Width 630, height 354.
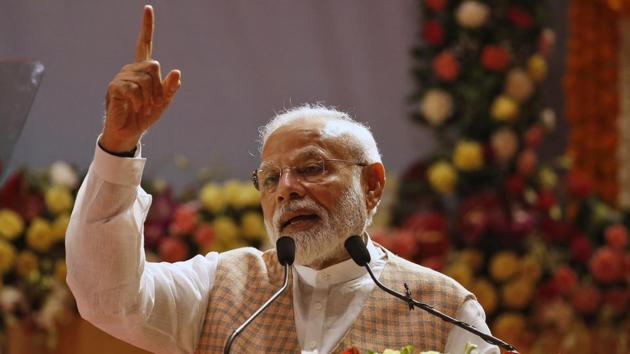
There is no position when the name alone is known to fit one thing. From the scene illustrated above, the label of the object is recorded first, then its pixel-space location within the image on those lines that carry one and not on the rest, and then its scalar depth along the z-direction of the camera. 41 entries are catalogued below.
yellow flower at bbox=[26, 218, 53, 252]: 11.27
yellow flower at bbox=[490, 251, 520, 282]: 12.26
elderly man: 6.40
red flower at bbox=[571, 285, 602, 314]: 12.48
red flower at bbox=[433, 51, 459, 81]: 13.44
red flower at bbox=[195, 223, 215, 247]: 11.62
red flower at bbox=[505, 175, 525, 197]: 13.08
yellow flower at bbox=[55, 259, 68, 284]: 11.50
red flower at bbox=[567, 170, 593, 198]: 13.19
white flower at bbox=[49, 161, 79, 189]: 11.64
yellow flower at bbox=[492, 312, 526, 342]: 12.25
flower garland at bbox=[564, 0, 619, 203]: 14.43
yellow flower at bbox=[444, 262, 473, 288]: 12.24
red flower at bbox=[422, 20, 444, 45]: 13.68
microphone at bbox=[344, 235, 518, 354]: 5.84
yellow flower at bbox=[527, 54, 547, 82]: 13.57
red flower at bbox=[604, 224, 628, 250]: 12.48
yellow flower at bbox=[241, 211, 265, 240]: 11.98
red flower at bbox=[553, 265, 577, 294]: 12.32
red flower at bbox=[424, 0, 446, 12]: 13.66
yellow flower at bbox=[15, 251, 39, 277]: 11.37
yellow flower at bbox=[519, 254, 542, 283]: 12.33
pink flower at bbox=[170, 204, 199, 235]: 11.70
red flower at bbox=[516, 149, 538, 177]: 13.30
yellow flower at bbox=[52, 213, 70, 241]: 11.41
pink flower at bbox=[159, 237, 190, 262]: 11.51
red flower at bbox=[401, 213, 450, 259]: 12.40
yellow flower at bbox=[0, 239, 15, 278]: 11.10
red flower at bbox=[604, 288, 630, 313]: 12.55
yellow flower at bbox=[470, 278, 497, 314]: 12.23
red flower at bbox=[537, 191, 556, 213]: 12.90
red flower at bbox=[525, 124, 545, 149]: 13.45
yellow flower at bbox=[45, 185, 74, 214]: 11.37
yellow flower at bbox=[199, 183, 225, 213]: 12.13
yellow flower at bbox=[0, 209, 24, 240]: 11.09
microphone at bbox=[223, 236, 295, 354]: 6.07
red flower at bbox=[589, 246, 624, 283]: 12.40
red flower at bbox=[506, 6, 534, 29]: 13.46
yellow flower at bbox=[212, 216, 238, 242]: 11.88
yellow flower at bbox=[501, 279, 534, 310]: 12.25
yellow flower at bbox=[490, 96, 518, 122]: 13.25
